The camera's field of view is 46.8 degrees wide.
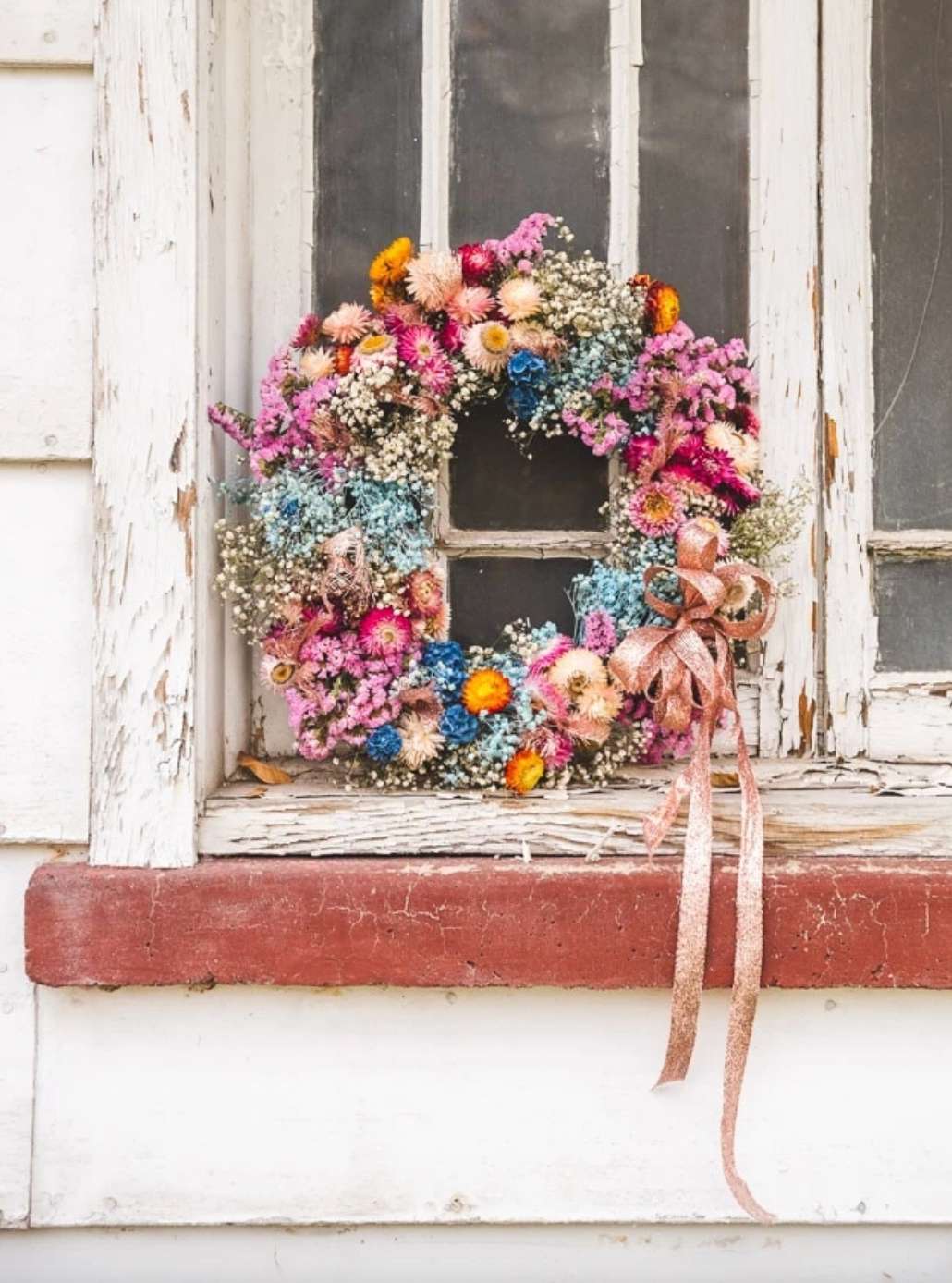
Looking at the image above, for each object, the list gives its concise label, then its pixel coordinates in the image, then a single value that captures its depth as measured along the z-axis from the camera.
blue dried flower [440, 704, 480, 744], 1.35
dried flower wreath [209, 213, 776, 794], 1.36
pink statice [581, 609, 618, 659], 1.40
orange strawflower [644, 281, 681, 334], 1.41
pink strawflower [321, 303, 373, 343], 1.39
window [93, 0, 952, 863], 1.50
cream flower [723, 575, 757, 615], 1.35
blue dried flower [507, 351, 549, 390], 1.36
